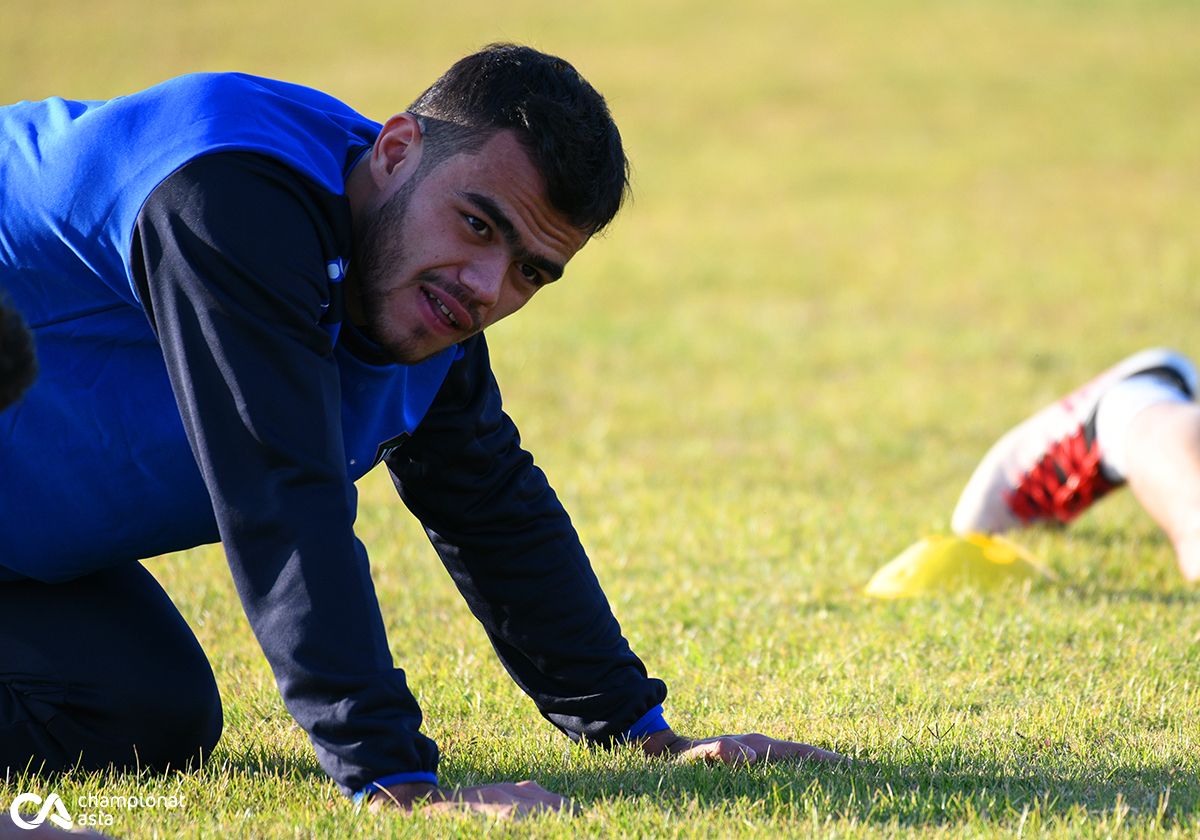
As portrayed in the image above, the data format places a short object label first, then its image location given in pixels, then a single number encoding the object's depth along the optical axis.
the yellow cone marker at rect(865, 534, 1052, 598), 11.16
